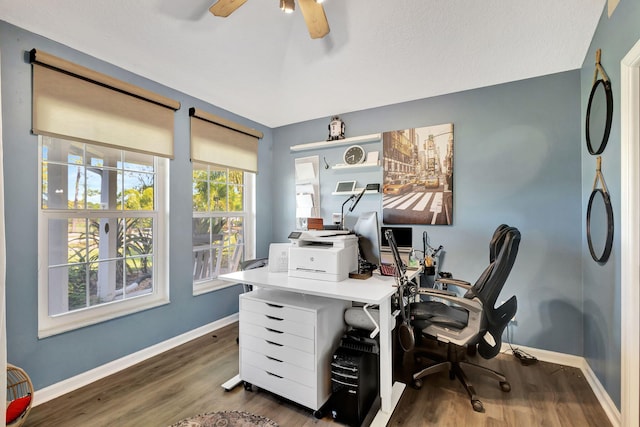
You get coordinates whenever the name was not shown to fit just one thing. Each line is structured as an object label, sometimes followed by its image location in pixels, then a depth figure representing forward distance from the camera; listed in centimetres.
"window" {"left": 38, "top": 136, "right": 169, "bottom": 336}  202
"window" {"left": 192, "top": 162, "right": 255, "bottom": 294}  302
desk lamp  322
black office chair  177
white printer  182
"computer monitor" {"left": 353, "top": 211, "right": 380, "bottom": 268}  194
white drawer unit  171
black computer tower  163
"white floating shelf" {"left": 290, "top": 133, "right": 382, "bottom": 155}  313
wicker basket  157
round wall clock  321
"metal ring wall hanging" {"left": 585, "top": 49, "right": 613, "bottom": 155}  173
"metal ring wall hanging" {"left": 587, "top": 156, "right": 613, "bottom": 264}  174
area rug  166
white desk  156
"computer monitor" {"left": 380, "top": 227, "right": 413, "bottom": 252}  276
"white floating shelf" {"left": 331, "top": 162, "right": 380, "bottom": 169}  312
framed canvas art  279
